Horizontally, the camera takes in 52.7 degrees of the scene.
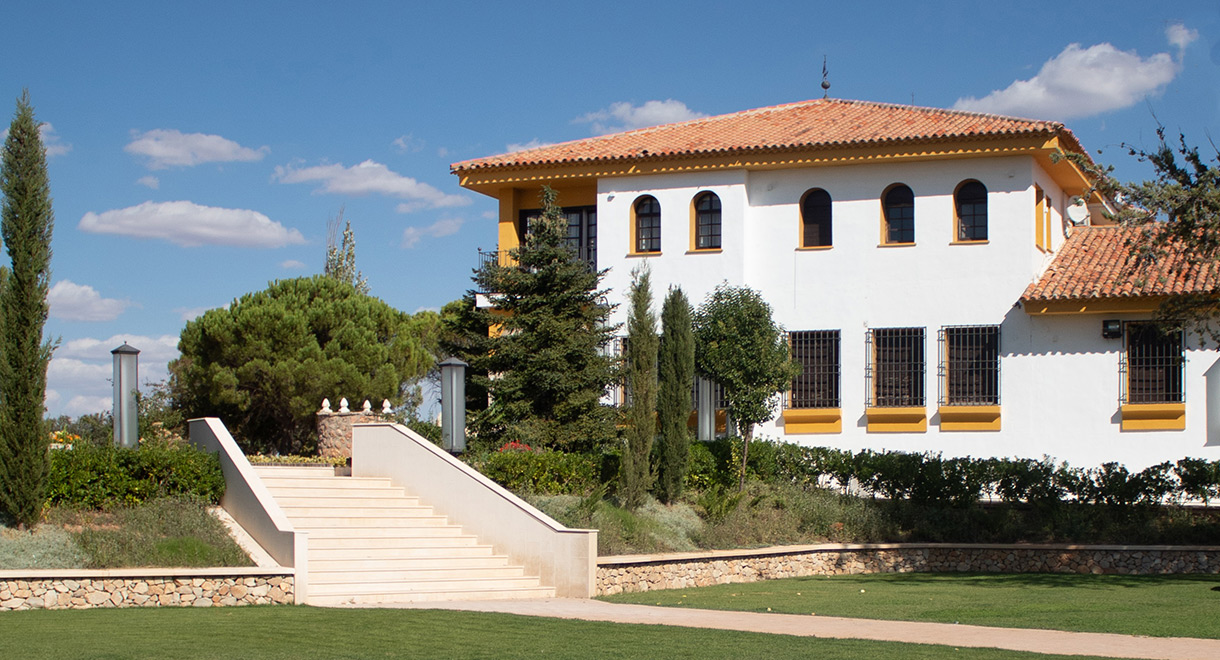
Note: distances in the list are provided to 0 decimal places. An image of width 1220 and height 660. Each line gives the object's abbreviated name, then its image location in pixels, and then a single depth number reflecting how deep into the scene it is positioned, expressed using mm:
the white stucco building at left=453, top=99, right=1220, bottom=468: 24016
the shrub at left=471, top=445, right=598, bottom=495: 20469
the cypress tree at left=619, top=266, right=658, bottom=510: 19672
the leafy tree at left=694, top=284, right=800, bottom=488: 22750
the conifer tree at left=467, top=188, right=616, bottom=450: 23078
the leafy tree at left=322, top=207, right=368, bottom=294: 51875
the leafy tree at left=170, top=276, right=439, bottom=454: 33312
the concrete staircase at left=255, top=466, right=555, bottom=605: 15758
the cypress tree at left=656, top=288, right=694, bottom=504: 20938
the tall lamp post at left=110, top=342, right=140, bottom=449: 18641
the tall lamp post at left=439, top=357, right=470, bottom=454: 20625
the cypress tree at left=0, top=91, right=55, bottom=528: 15133
